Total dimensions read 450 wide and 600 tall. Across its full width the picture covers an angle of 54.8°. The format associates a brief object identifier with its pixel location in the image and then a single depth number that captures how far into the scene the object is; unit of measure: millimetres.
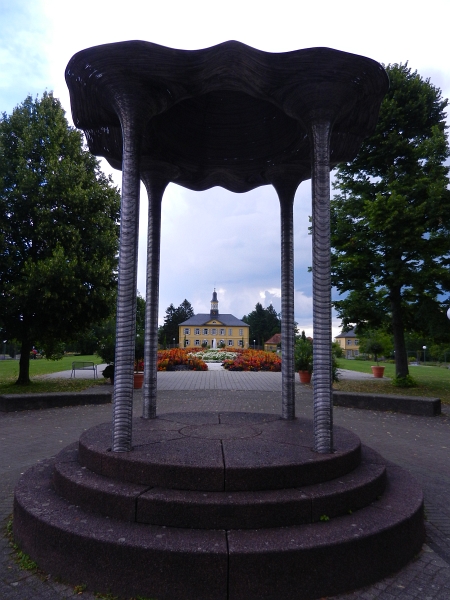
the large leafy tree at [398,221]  16234
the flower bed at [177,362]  28516
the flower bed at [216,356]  40094
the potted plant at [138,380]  17127
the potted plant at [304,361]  19750
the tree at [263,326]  112938
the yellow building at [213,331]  106062
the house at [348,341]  119006
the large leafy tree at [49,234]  14906
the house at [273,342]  101375
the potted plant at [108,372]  18250
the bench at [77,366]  24841
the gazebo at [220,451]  3324
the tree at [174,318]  106875
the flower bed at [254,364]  28688
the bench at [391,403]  11992
